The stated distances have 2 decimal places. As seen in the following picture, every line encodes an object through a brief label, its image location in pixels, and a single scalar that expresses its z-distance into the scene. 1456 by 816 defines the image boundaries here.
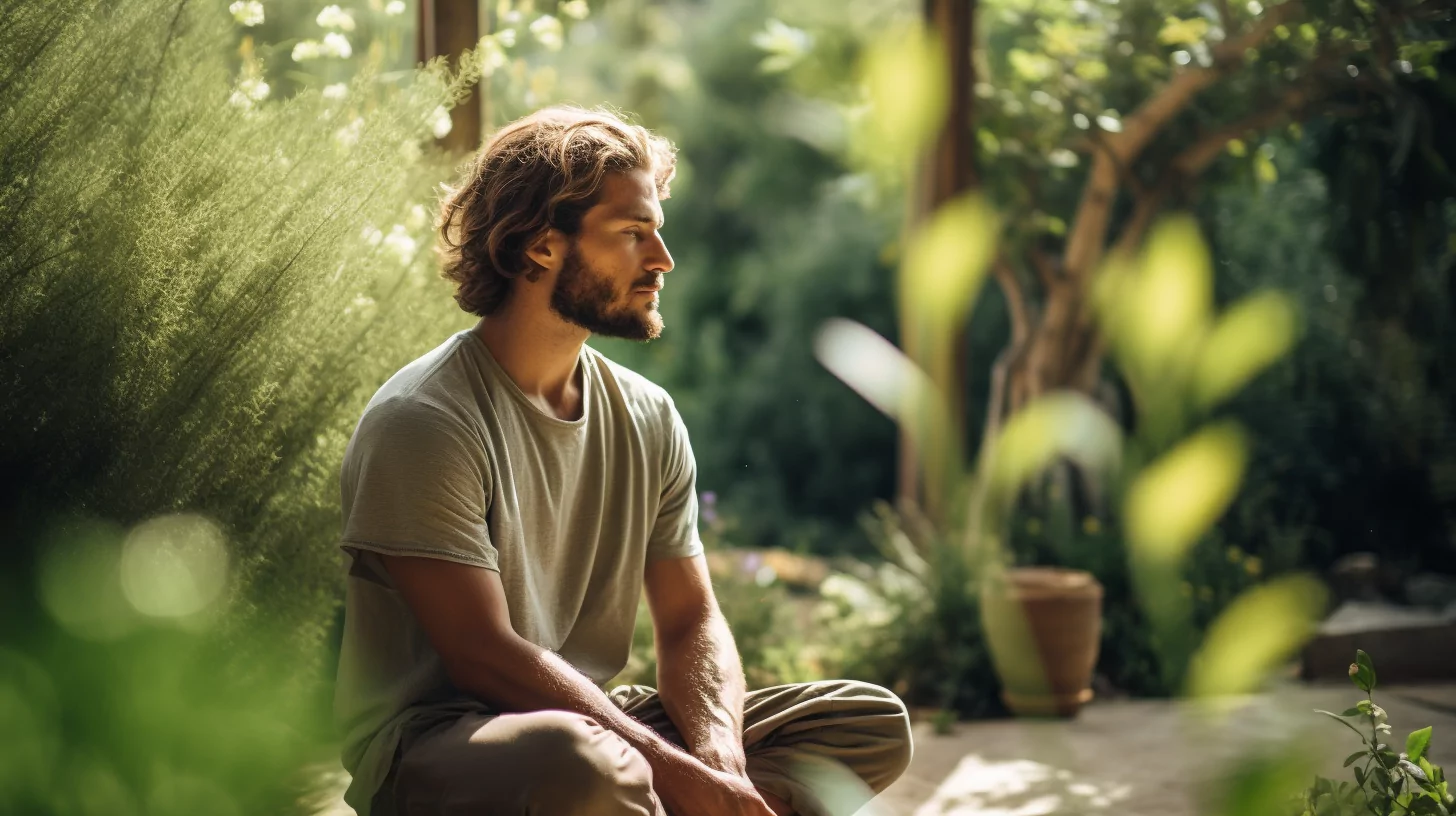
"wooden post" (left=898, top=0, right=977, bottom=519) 4.52
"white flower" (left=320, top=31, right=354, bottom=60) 2.71
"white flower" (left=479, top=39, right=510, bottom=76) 2.86
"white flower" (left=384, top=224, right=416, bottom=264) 2.67
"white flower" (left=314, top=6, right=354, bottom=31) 2.68
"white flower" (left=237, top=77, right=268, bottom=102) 2.31
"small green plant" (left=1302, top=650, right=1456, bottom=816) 2.00
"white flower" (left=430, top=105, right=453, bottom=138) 2.48
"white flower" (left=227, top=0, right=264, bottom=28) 2.40
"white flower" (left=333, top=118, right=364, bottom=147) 2.43
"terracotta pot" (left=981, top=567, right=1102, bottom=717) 3.84
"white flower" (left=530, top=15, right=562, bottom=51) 3.27
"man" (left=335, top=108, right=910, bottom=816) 1.80
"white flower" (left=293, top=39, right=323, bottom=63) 2.76
